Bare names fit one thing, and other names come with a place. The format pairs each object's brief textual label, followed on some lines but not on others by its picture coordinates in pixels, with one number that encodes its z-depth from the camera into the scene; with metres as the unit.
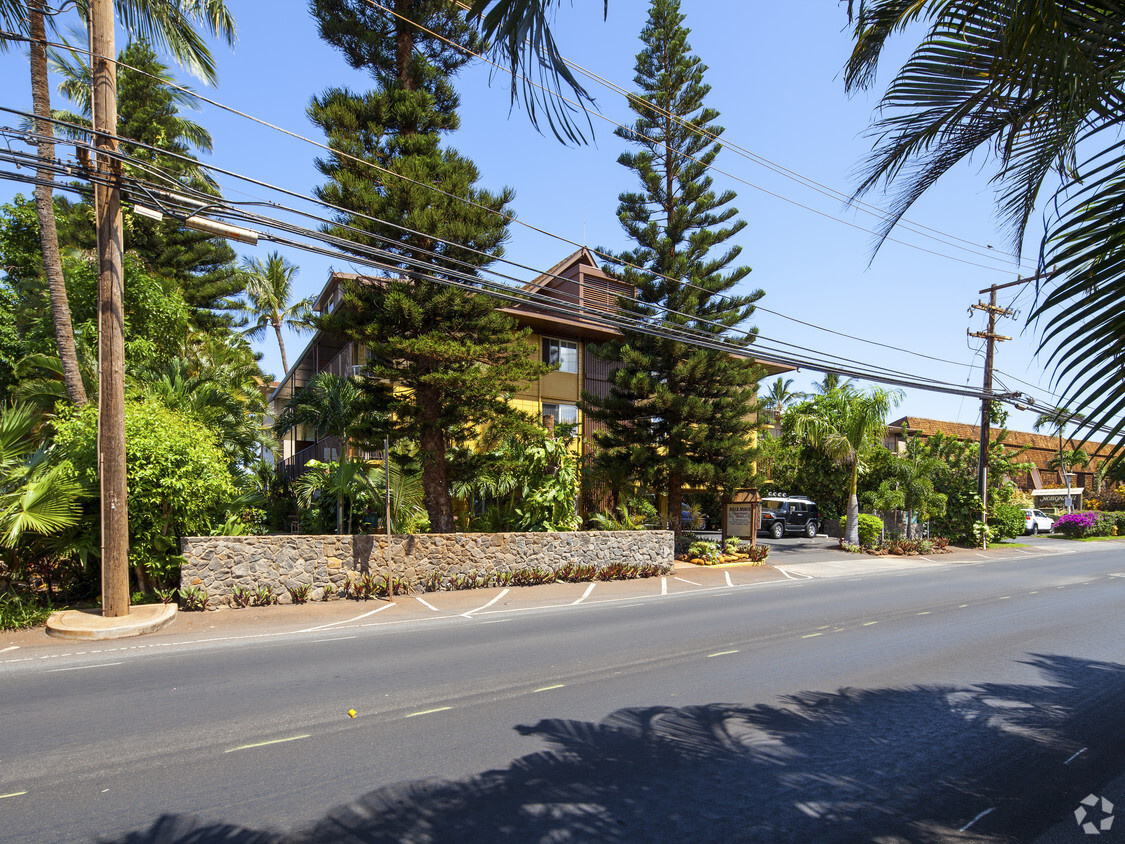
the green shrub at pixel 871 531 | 27.16
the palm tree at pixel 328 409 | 18.94
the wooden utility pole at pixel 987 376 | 29.52
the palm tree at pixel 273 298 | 38.09
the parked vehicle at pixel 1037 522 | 41.47
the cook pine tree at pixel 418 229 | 16.06
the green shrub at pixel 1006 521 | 32.62
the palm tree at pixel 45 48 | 12.86
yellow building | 23.92
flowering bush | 39.25
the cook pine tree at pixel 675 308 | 22.66
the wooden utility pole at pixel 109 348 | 11.06
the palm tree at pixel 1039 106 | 2.96
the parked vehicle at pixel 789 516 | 32.72
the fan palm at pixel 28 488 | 11.06
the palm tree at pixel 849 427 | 26.25
